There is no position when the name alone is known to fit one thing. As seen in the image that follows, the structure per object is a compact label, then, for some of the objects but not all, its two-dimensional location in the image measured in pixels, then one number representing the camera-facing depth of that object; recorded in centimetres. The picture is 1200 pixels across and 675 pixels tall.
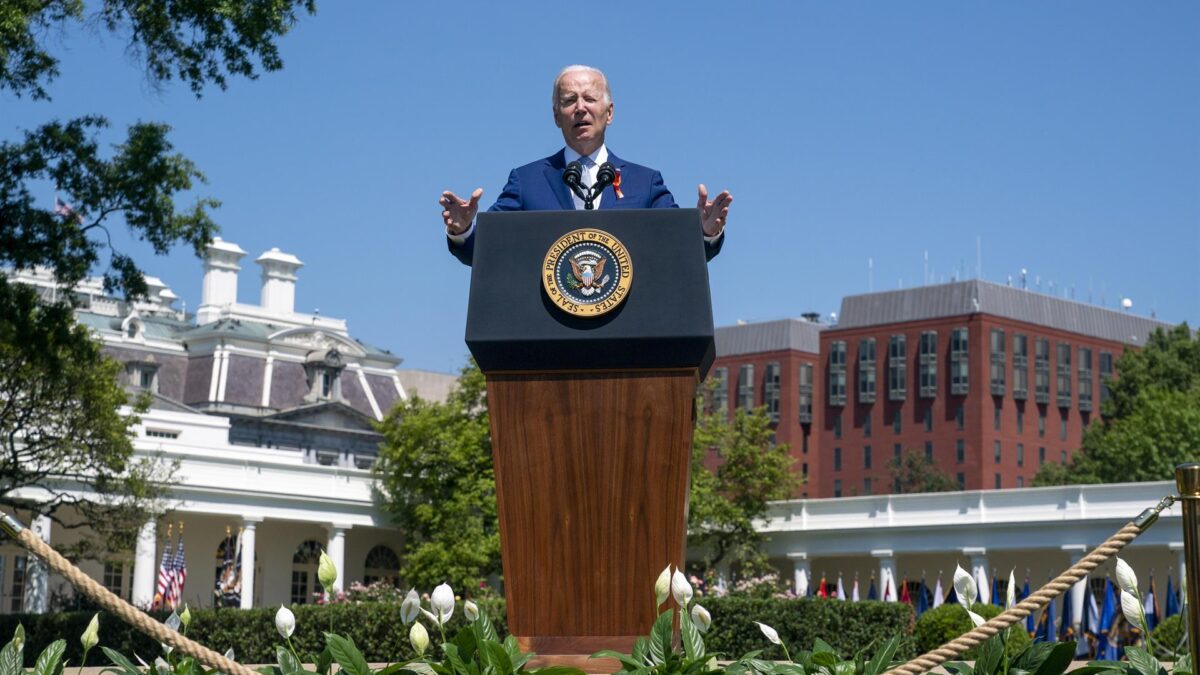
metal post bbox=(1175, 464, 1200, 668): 418
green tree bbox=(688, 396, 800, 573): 4469
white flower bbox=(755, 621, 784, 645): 463
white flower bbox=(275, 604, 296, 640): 476
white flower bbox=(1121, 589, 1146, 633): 452
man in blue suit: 677
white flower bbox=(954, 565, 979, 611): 484
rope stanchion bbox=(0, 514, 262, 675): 462
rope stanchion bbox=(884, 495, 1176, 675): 449
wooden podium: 605
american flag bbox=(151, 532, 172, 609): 2777
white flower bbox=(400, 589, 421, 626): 468
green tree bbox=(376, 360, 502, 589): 4216
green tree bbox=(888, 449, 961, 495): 7812
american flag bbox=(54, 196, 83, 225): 1767
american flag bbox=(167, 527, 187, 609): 2783
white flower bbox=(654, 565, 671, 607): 475
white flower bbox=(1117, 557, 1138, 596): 455
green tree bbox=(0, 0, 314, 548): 1677
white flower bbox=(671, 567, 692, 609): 474
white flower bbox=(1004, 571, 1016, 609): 477
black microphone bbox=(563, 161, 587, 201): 665
